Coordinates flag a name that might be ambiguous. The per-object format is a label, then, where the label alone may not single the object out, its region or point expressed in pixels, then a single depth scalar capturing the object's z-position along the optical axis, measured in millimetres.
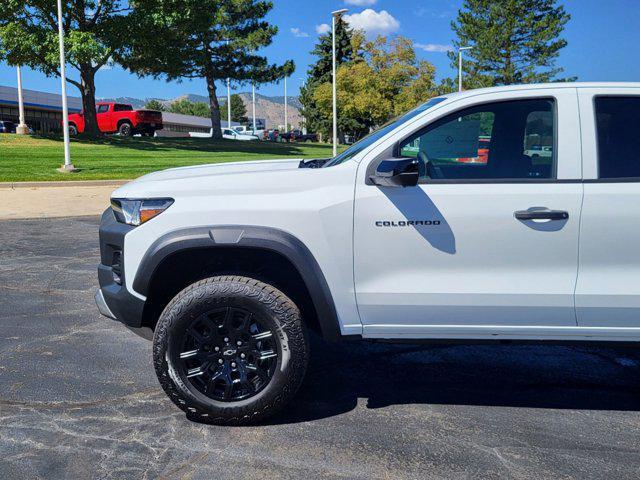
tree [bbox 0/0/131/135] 23406
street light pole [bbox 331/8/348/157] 29475
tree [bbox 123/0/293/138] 26734
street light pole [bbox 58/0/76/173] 18703
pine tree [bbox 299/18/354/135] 67125
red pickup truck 36125
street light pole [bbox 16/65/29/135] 36031
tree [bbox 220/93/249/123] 141750
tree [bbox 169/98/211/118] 170125
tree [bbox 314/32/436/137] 42781
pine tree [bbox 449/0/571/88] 49688
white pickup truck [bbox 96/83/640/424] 3312
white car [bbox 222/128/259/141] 60406
